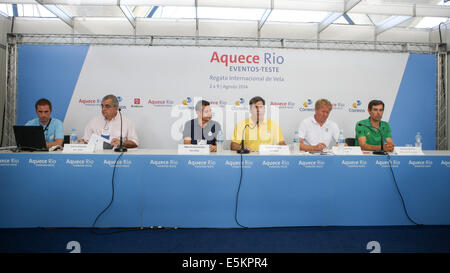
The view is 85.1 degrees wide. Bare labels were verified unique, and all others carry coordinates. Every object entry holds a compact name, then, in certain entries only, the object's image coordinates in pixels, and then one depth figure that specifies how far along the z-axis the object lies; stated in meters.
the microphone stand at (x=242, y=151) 2.41
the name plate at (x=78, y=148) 2.27
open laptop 2.31
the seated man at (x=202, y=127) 3.04
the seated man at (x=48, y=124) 3.17
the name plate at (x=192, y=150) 2.30
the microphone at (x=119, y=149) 2.41
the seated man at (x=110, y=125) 3.32
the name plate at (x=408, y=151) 2.43
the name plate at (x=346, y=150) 2.37
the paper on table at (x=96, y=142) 2.34
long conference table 2.20
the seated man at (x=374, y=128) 3.03
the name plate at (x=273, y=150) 2.35
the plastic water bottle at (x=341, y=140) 2.50
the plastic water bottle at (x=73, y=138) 2.68
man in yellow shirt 3.04
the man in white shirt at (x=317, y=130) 3.28
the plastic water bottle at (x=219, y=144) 2.53
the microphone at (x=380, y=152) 2.40
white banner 4.10
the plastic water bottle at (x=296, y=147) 2.57
